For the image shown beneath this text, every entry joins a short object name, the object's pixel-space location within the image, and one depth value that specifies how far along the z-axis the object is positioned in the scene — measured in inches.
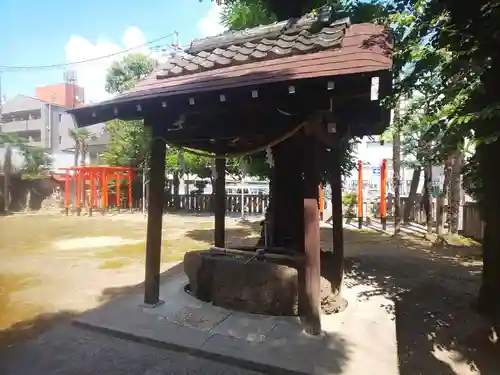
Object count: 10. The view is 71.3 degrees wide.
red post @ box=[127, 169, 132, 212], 857.3
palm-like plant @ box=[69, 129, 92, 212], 840.9
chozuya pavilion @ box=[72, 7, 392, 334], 155.6
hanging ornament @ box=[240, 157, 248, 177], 367.6
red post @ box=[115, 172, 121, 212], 862.5
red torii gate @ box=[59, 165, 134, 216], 788.6
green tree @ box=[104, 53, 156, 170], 885.8
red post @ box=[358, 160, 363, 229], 577.9
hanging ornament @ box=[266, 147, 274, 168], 212.3
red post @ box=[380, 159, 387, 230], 575.8
